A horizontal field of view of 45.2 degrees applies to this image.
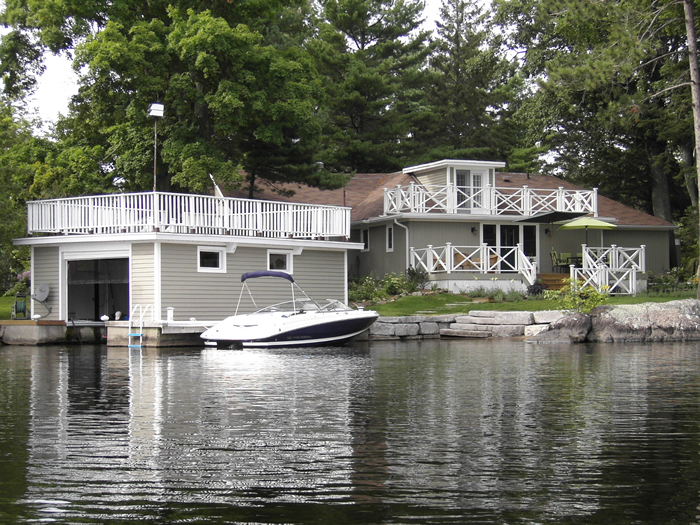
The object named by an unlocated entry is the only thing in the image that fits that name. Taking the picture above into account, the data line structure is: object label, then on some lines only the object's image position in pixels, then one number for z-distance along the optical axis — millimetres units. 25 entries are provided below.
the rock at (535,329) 25698
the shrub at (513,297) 30406
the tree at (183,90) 28141
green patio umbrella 33625
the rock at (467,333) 27328
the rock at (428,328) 27797
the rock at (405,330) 27438
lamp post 26359
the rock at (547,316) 26234
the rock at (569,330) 25016
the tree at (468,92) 45719
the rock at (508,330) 27141
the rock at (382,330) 27312
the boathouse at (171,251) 25719
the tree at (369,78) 44812
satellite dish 27250
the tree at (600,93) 29422
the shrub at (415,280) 32812
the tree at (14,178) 28062
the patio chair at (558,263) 34881
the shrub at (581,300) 25984
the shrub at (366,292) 32125
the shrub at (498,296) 30283
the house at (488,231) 33562
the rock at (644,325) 25047
